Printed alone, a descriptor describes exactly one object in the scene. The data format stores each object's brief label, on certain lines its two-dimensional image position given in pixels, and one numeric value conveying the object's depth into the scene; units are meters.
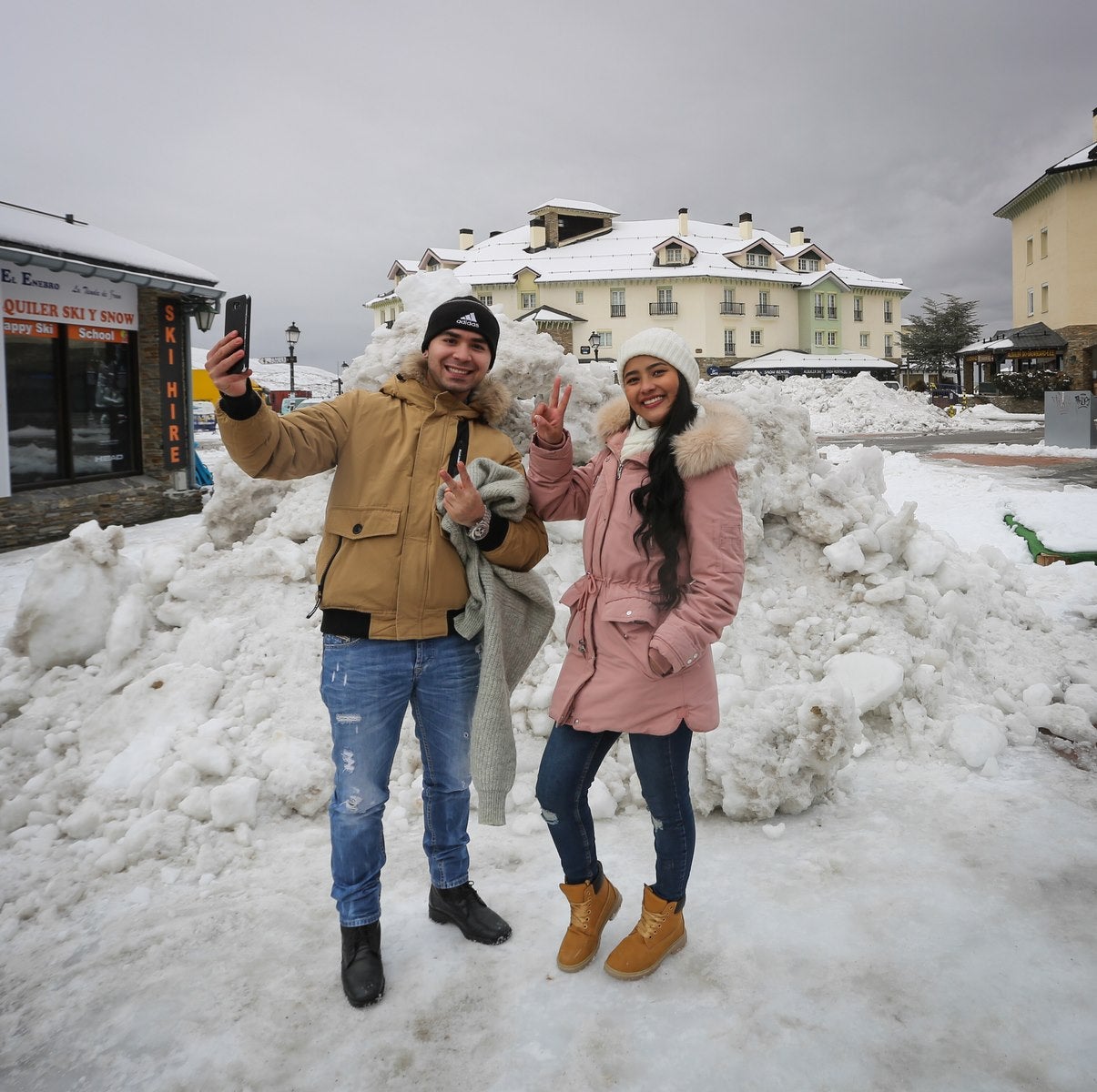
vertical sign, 11.69
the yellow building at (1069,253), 35.81
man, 2.42
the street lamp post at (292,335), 22.28
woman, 2.33
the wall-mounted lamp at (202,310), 11.92
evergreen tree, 55.16
